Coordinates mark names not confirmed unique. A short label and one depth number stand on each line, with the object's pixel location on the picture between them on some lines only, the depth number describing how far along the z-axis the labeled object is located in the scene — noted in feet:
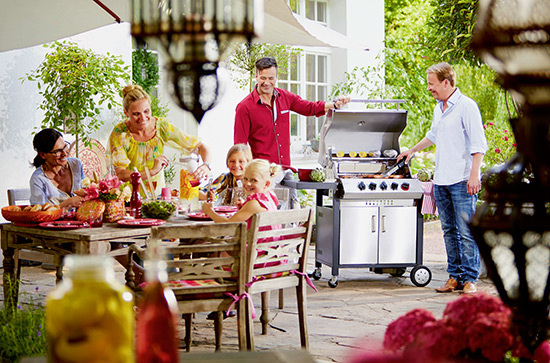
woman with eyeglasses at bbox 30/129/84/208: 15.07
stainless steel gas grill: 19.04
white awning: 16.07
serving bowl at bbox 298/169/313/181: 19.10
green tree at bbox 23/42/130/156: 21.91
